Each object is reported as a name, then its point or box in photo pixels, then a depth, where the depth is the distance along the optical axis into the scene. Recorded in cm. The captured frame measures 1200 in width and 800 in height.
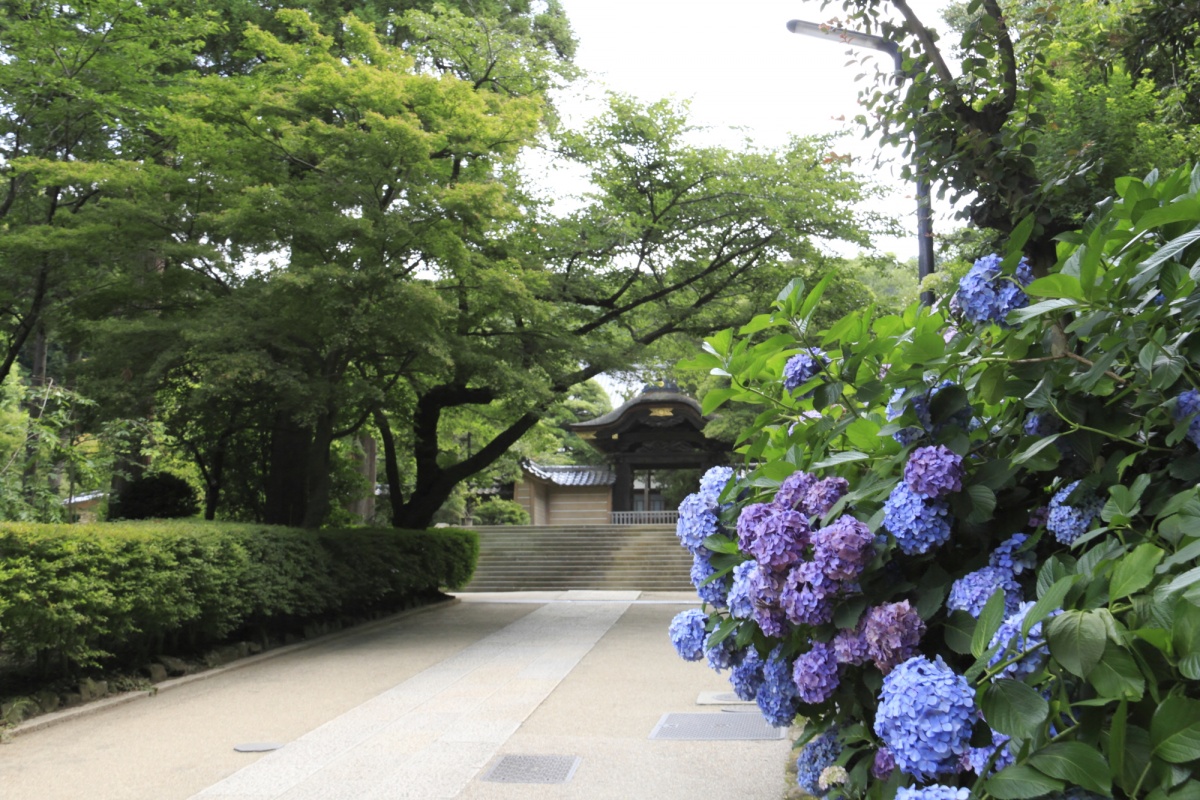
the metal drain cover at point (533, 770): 562
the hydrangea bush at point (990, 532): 144
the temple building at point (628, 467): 3142
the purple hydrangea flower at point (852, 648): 196
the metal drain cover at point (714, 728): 670
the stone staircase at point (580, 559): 2425
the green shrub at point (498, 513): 3397
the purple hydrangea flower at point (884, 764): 194
